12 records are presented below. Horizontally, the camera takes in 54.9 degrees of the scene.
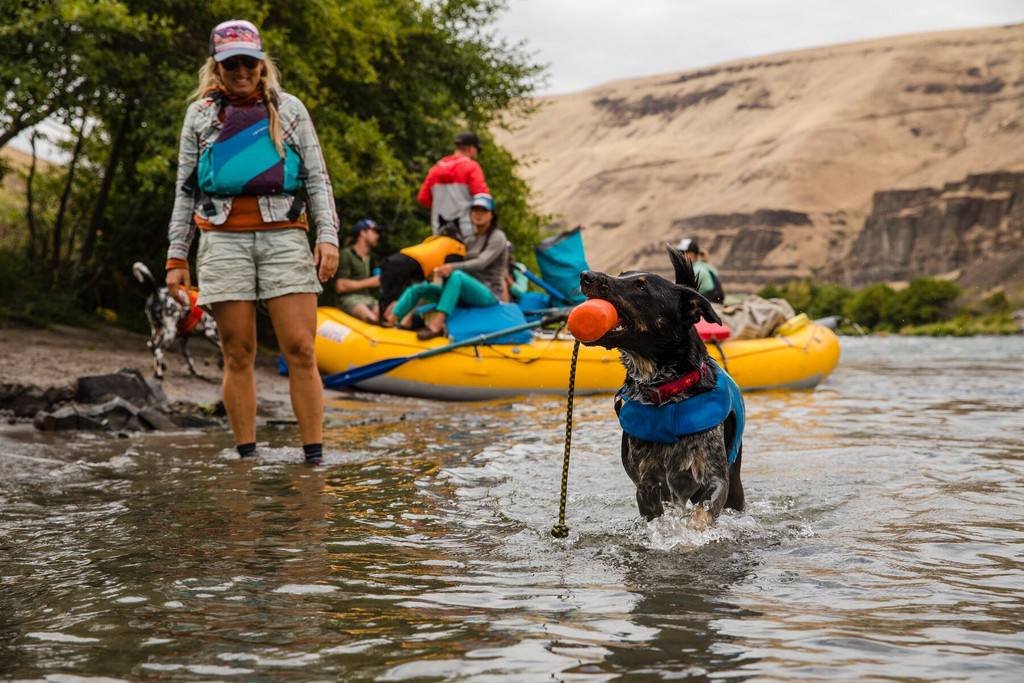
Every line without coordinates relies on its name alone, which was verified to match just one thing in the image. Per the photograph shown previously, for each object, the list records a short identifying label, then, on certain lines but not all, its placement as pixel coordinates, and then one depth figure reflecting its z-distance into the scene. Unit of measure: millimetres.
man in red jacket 12422
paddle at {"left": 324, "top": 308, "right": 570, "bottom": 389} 11805
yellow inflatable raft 11875
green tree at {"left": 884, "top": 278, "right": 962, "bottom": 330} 72850
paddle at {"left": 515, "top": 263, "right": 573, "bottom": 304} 13023
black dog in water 4258
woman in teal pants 11766
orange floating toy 3840
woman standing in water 5789
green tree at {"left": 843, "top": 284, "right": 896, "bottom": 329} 75625
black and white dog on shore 11438
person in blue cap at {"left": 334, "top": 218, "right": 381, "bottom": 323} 13188
